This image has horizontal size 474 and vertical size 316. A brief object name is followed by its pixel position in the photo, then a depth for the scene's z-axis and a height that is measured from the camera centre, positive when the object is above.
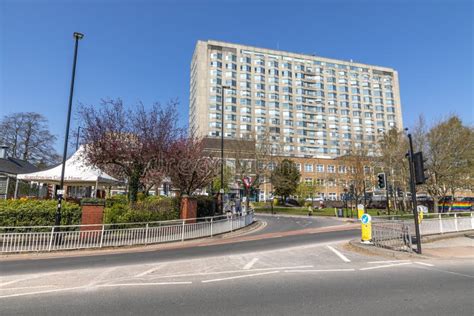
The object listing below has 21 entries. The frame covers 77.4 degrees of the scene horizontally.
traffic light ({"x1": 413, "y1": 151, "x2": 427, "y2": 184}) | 10.82 +1.27
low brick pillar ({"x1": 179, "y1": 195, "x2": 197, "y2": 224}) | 17.16 -0.44
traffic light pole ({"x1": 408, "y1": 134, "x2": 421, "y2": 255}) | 10.71 +0.46
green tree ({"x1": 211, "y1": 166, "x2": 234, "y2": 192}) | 41.56 +3.41
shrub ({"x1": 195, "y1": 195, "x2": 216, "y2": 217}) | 20.84 -0.40
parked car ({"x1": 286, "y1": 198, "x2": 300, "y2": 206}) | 58.77 -0.13
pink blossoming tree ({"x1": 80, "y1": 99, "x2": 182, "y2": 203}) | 19.27 +3.59
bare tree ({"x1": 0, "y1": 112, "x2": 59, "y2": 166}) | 42.81 +8.81
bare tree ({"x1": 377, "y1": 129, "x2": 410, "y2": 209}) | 35.81 +5.52
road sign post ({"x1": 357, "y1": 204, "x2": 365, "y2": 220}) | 13.67 -0.37
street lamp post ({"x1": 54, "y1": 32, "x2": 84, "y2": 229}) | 13.45 +3.91
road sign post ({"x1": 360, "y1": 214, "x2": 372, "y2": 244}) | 12.66 -1.12
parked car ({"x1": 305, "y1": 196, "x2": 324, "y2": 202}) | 62.10 +0.42
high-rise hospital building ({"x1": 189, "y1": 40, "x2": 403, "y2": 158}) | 81.56 +31.48
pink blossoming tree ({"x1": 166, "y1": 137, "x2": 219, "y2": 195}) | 20.95 +2.38
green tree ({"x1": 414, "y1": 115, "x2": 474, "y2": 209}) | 30.03 +5.04
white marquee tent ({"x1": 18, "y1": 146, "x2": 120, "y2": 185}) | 18.88 +1.61
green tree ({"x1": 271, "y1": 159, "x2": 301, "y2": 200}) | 45.01 +3.91
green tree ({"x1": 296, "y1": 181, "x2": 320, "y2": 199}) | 55.50 +2.29
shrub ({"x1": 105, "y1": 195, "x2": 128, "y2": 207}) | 17.13 -0.19
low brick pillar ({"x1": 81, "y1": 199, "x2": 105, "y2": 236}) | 14.06 -0.59
